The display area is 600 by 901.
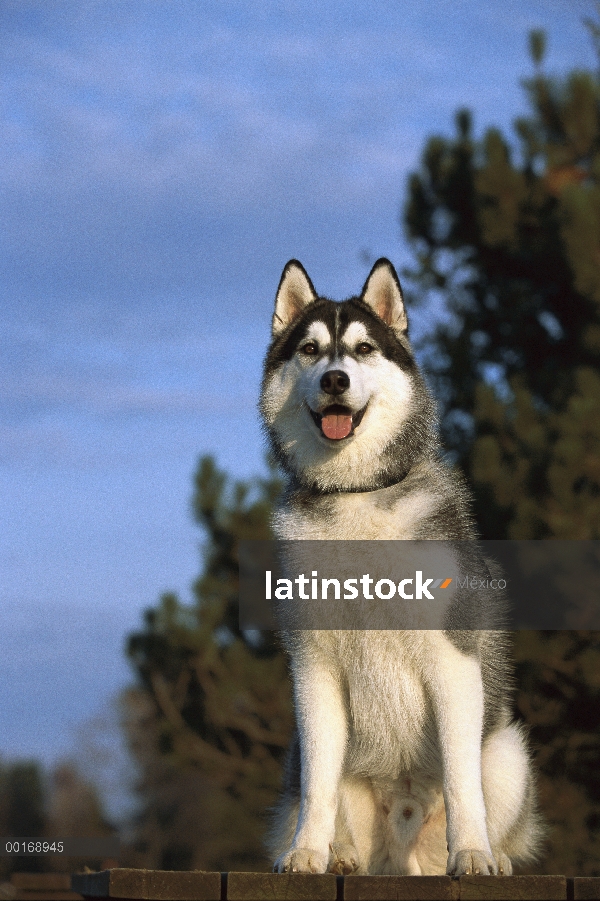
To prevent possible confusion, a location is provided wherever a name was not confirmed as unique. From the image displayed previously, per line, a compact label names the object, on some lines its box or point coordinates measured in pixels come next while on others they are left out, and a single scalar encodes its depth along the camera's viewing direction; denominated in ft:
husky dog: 13.41
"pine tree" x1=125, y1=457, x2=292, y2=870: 40.60
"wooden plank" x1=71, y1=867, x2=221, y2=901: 10.79
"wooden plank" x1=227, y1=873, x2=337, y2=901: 10.78
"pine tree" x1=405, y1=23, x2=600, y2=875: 34.83
